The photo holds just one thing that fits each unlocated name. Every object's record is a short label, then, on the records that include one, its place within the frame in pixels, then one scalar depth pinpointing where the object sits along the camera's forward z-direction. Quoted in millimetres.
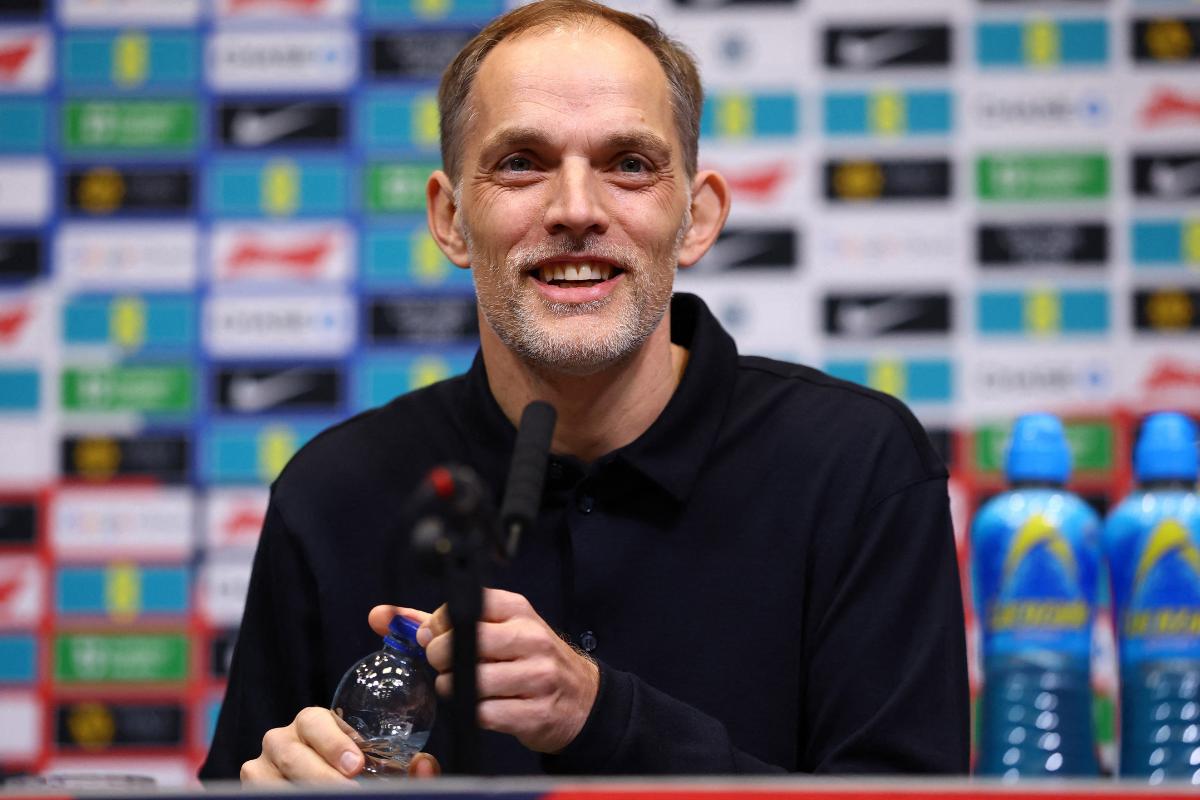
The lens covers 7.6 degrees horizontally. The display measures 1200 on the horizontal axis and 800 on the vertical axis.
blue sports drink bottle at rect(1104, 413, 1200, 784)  4943
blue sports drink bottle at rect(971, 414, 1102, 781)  4977
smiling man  5019
